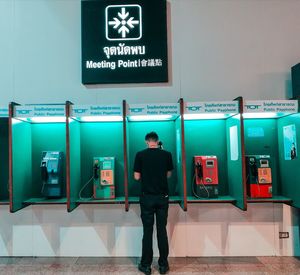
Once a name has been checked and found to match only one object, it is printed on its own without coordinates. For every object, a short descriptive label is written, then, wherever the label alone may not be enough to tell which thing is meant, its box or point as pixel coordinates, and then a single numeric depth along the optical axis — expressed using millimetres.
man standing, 3182
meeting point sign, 3996
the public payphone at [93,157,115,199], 3621
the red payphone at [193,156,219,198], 3588
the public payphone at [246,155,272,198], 3512
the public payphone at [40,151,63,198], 3646
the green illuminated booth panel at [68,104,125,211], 3396
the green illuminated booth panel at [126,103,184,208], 3838
